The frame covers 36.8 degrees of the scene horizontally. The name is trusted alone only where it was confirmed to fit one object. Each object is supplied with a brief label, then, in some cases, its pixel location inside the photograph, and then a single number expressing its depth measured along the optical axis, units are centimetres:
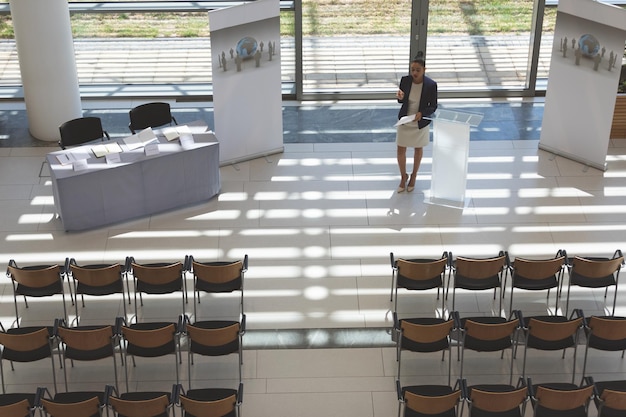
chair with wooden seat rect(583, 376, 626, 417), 723
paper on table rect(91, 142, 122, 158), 1045
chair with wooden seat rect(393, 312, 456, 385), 792
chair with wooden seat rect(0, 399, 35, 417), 708
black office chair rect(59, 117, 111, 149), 1122
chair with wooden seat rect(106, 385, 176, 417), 717
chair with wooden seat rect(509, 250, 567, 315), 884
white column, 1159
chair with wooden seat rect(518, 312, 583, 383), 800
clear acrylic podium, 1047
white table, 1026
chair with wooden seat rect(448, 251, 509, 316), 885
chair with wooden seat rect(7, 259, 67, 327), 875
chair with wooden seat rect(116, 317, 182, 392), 790
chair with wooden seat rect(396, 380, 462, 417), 722
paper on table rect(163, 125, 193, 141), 1084
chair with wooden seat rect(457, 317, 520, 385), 796
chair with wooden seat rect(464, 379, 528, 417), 726
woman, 1047
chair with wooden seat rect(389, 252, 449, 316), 880
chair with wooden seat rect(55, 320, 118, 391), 788
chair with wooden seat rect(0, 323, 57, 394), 784
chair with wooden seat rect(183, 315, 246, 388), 789
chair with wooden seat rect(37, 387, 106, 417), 715
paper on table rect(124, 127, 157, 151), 1068
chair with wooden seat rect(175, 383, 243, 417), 716
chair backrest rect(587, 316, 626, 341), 801
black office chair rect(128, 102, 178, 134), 1163
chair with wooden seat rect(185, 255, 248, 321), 879
